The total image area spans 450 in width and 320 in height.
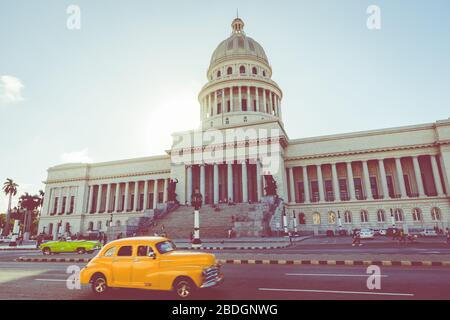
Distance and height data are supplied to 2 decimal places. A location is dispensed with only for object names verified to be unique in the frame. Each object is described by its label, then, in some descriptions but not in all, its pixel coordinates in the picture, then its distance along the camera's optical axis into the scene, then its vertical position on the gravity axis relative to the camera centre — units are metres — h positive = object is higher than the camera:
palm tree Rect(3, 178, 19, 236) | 75.38 +12.96
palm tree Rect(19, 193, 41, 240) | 76.81 +9.38
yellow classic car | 7.30 -0.91
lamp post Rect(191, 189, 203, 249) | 21.78 +1.21
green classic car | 24.59 -0.88
